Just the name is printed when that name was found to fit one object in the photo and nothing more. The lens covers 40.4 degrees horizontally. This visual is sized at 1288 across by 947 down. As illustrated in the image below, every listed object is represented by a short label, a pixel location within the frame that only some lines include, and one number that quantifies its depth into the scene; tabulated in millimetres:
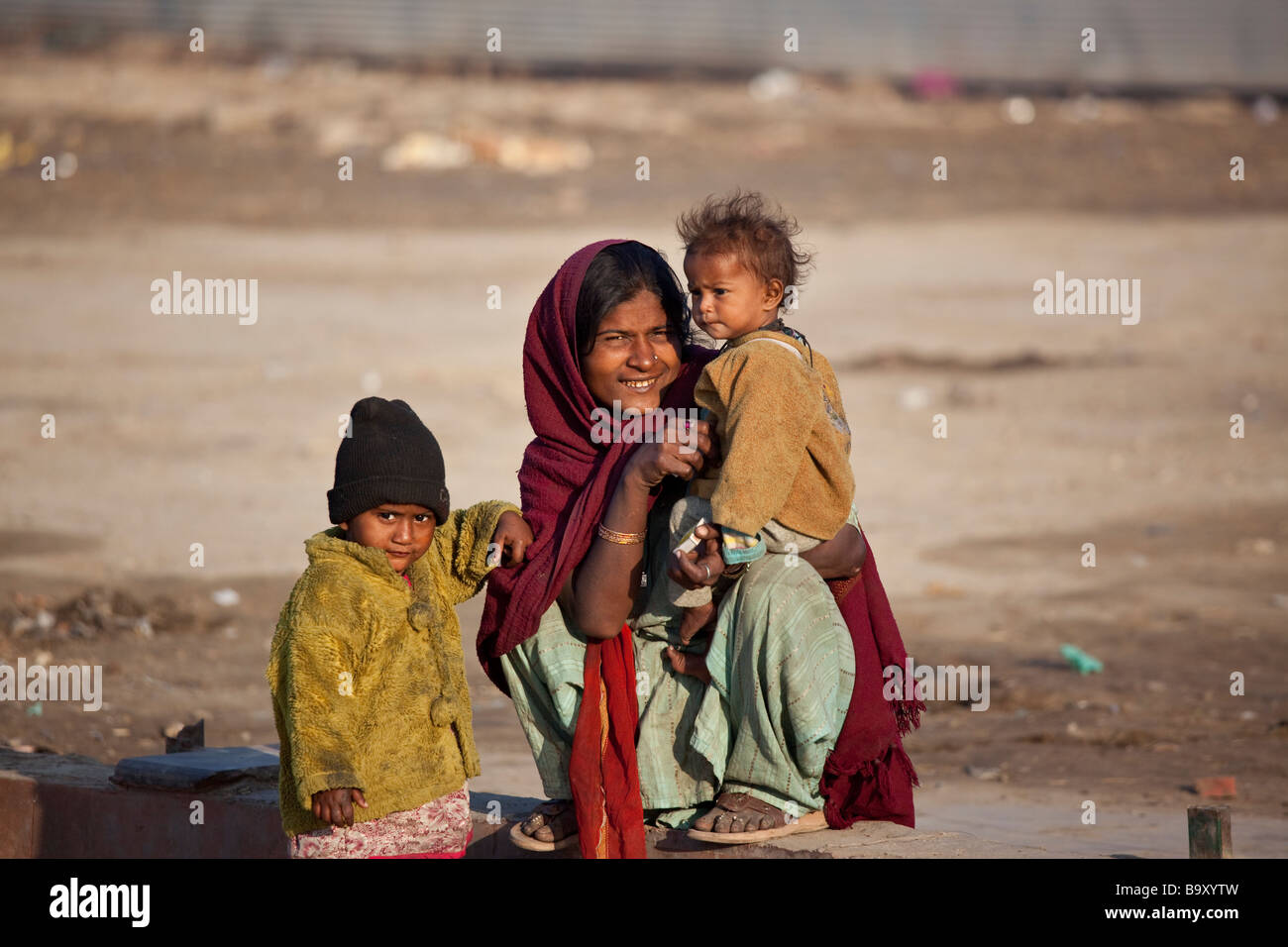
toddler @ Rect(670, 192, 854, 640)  3842
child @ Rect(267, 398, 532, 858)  3797
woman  4012
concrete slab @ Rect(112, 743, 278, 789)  5012
